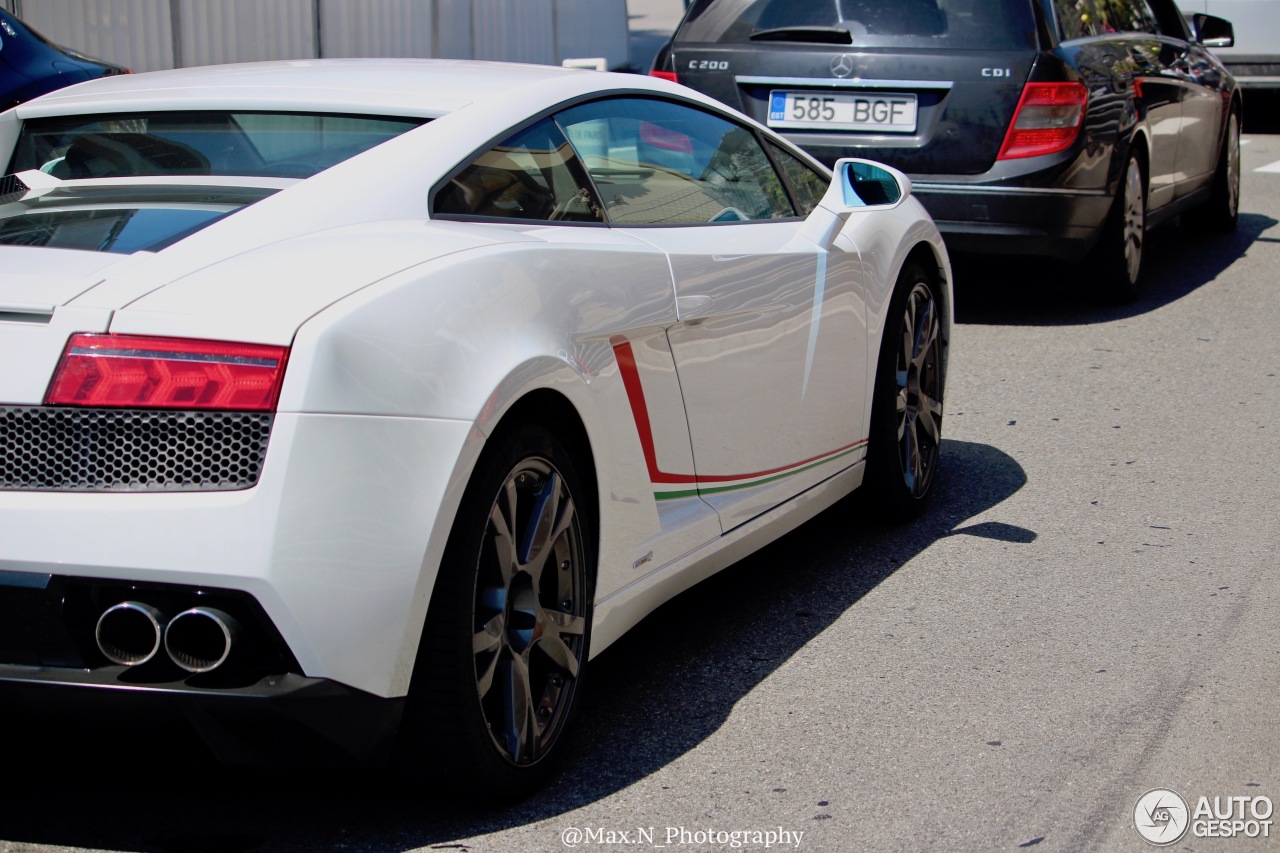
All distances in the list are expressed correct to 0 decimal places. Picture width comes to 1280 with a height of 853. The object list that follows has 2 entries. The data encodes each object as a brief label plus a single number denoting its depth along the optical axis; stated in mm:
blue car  8008
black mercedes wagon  7723
